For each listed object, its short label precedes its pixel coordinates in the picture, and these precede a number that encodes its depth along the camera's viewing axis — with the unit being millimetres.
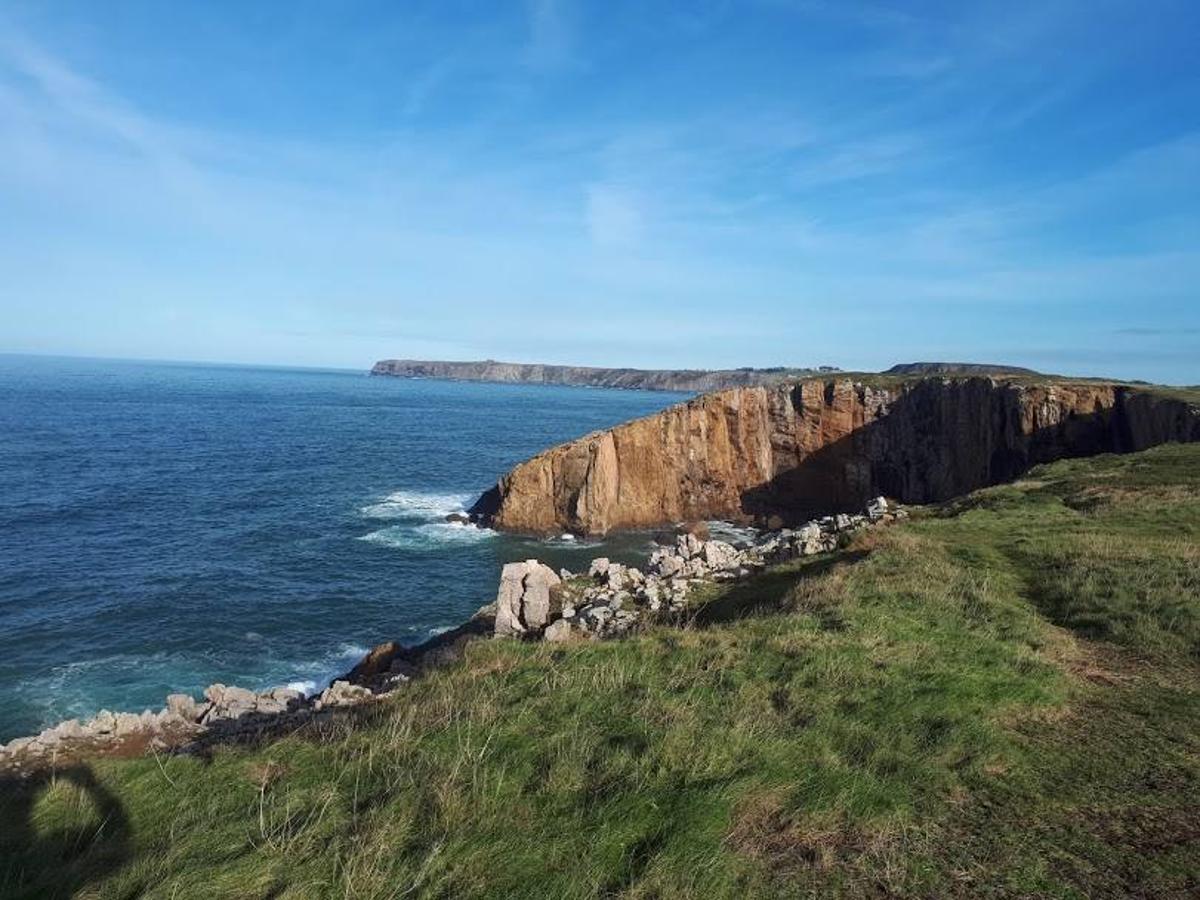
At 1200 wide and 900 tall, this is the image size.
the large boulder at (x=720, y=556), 25375
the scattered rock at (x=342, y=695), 20109
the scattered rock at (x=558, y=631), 18516
